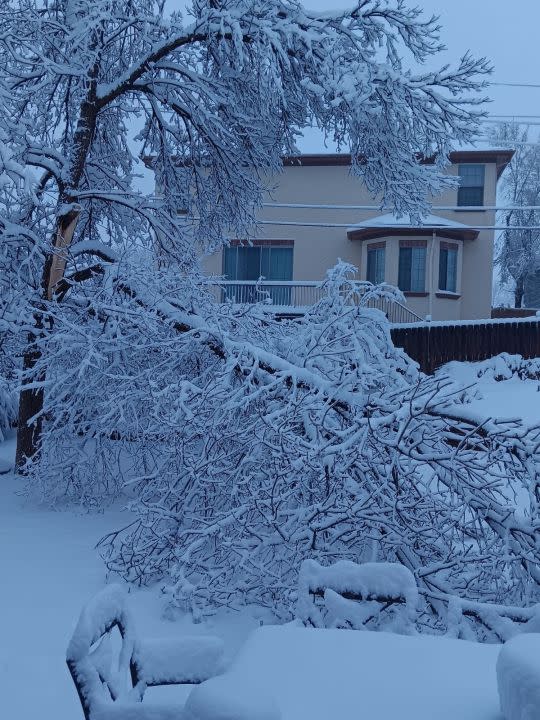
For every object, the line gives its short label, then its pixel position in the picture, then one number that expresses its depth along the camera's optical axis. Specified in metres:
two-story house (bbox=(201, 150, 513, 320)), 24.19
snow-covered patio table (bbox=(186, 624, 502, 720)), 1.68
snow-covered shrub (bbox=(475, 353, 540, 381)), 20.91
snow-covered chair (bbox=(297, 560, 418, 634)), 3.25
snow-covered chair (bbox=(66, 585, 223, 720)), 2.09
